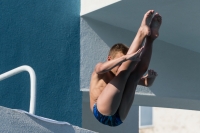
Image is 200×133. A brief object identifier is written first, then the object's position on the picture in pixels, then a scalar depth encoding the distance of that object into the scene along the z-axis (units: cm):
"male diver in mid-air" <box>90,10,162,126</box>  1112
